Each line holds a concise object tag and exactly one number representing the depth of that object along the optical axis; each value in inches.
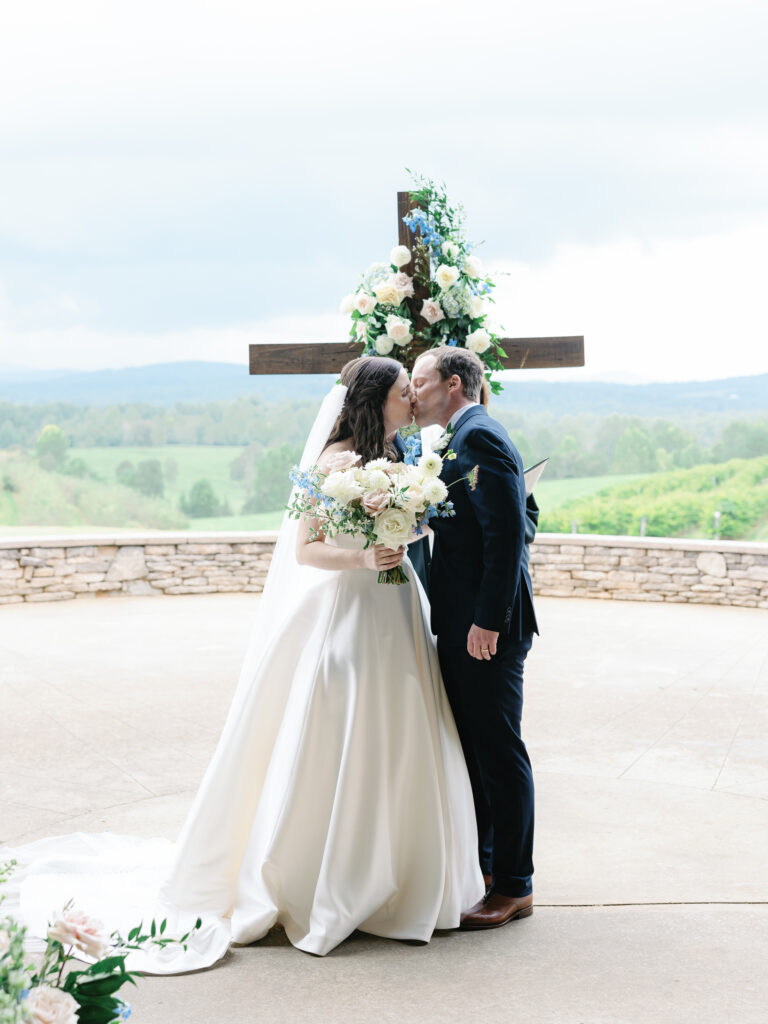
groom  117.3
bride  113.8
